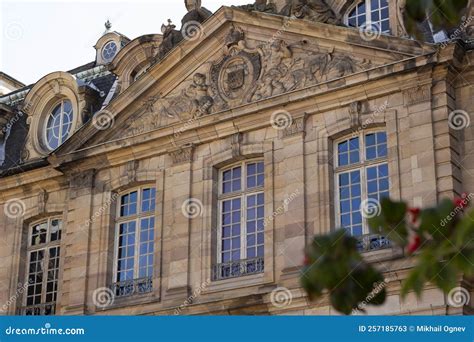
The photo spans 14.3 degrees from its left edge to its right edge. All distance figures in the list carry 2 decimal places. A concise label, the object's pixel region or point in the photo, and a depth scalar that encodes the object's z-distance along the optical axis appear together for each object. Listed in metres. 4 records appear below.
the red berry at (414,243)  8.82
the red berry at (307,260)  8.79
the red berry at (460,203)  9.92
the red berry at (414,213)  8.90
